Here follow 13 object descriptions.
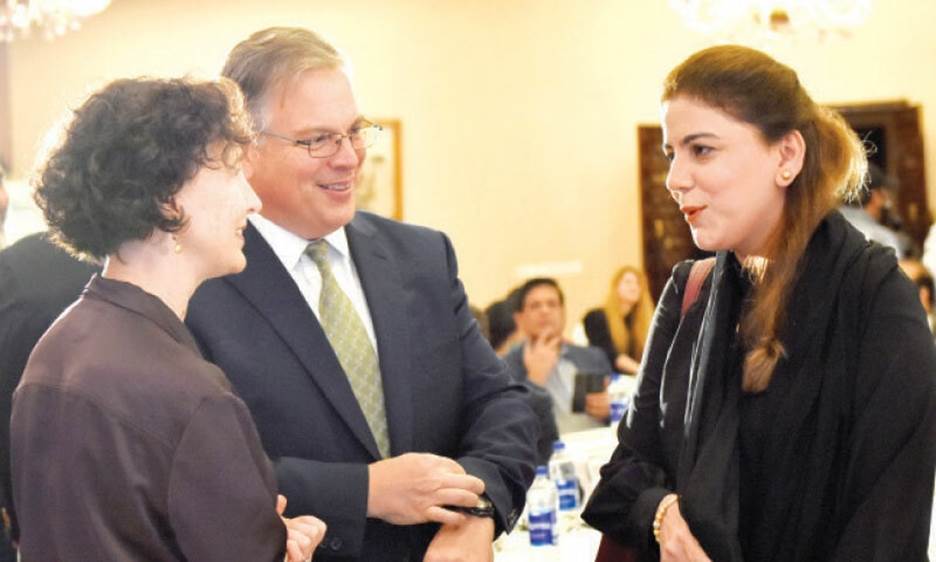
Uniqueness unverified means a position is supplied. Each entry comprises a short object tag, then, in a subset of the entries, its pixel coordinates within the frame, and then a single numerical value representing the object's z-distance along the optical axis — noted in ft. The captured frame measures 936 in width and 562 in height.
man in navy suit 7.66
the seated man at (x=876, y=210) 27.89
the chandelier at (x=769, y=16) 28.07
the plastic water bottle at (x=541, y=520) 11.40
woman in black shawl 6.95
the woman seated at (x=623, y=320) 27.37
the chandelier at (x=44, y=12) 26.03
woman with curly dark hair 5.65
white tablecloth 11.31
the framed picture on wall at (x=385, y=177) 34.91
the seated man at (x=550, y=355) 21.48
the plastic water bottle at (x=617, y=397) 18.80
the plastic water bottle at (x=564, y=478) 13.28
